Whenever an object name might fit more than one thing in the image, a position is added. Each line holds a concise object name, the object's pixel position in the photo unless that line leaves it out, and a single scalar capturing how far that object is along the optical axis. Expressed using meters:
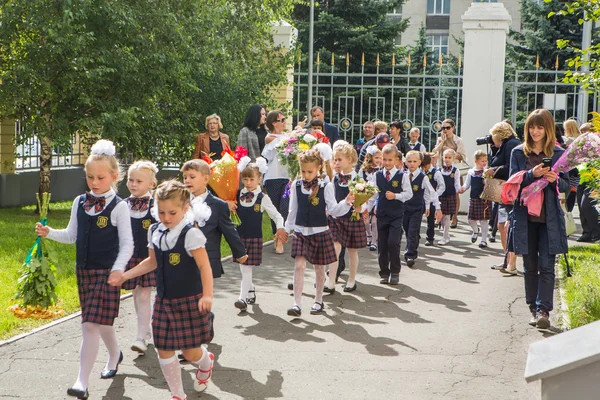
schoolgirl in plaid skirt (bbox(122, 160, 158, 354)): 6.58
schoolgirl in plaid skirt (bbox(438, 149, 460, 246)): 13.95
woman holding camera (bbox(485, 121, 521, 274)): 10.08
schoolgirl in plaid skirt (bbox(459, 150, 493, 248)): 13.52
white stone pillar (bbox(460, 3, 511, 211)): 17.89
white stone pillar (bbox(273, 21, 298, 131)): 21.05
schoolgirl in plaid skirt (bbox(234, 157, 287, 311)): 8.37
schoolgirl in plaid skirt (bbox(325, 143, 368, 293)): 9.23
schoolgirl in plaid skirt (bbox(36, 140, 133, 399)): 5.63
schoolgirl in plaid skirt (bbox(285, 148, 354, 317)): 8.20
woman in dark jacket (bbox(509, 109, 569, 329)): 7.53
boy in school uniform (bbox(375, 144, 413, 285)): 9.92
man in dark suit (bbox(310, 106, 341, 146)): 13.03
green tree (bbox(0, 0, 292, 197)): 14.55
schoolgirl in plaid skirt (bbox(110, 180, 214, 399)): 5.23
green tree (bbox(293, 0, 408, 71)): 28.95
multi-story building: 49.06
